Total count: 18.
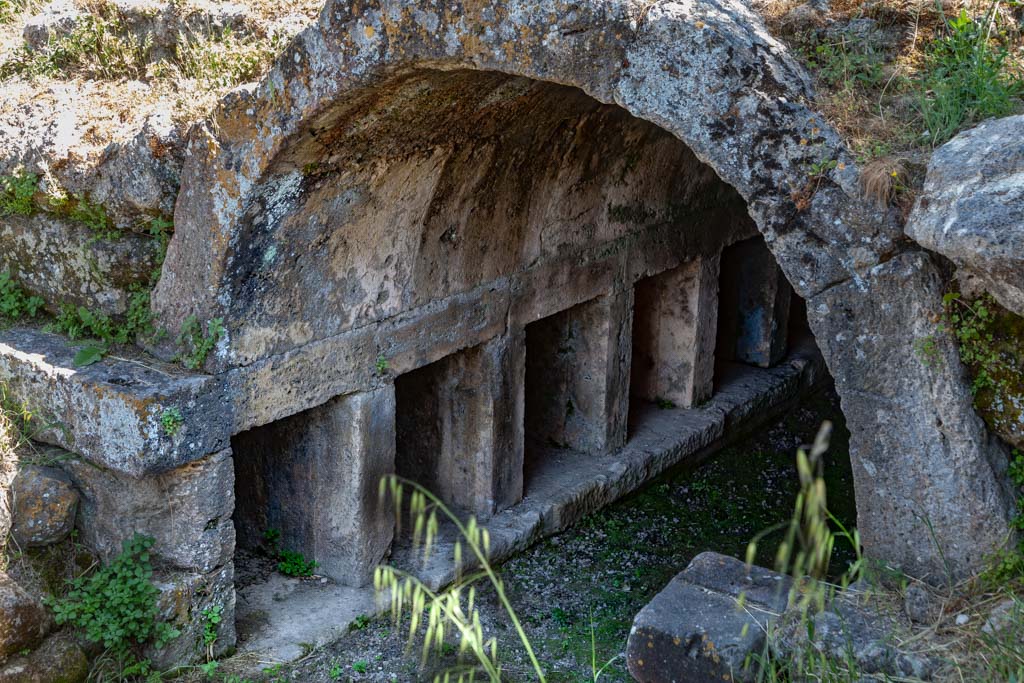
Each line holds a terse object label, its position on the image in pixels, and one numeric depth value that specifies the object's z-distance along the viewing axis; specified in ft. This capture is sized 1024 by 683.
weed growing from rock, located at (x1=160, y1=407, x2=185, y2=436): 15.65
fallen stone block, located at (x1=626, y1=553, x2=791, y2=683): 13.23
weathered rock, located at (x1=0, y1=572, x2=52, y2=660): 15.16
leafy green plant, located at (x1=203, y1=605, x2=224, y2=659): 17.21
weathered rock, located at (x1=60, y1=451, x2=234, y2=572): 16.51
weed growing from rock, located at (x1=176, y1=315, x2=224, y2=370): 16.40
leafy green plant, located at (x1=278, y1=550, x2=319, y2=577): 20.11
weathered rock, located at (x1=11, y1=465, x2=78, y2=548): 16.02
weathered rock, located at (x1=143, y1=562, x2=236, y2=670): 16.66
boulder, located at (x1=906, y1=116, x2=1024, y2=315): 10.95
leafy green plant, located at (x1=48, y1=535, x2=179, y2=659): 16.07
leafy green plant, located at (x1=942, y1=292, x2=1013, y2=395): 12.16
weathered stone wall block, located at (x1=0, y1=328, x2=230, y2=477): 15.62
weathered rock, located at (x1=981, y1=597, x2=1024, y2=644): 11.57
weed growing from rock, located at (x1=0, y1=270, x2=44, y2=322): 17.84
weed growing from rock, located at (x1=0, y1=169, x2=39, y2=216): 17.29
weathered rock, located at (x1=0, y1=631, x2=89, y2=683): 15.31
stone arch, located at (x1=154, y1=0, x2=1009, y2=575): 12.53
